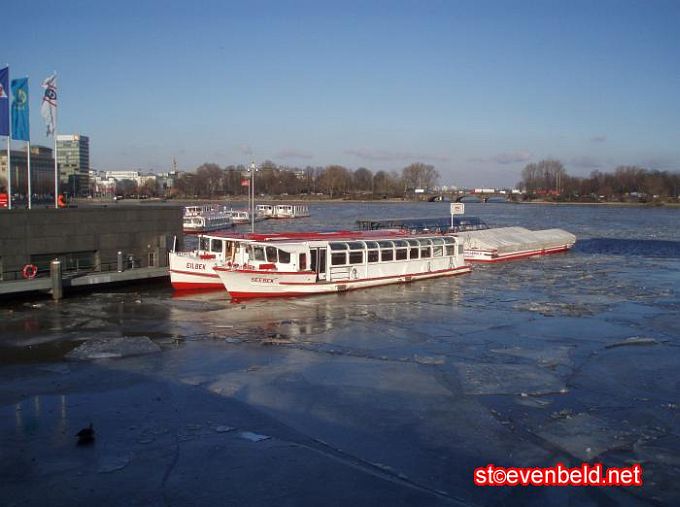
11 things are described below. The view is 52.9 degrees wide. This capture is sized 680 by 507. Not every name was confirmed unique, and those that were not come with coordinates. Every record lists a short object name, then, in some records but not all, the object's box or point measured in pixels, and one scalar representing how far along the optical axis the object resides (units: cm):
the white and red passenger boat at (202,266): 3366
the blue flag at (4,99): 3222
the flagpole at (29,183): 3184
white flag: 3406
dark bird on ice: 1329
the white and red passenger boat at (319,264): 3166
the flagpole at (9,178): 3155
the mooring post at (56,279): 2953
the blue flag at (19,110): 3272
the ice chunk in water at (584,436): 1343
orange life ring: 2995
